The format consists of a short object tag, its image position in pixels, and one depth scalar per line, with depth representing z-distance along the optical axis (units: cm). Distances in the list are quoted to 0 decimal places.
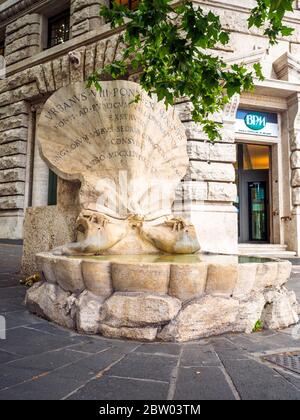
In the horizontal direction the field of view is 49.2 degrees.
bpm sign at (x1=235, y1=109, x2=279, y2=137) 877
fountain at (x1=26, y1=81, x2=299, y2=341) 229
